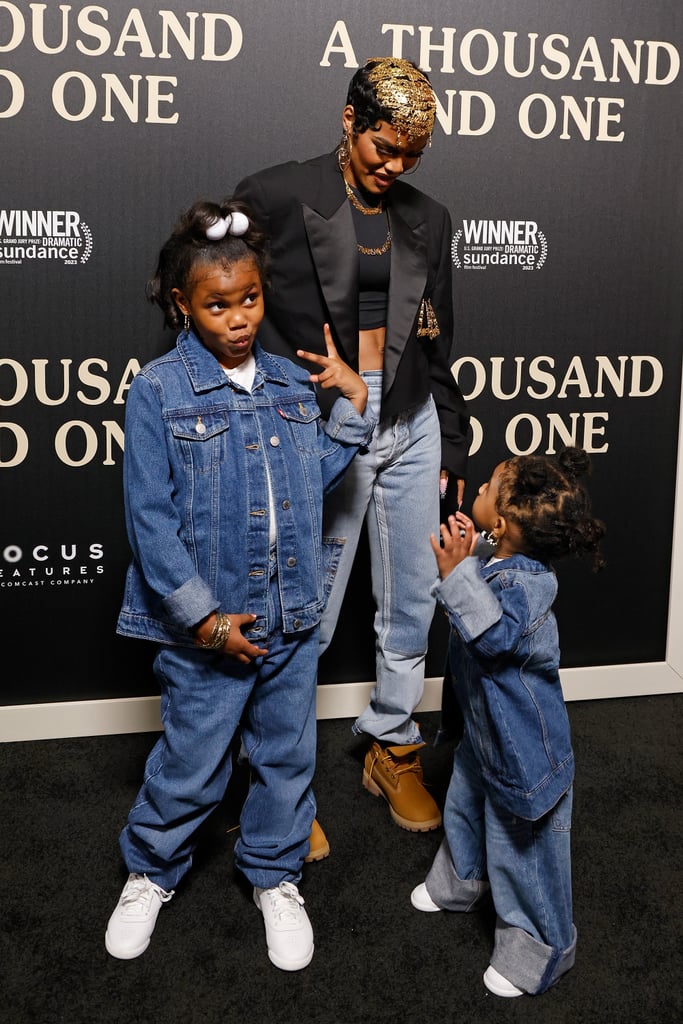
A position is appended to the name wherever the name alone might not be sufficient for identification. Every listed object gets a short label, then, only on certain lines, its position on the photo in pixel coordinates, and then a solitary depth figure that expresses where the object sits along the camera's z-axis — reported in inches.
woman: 82.0
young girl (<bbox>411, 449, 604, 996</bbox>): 68.0
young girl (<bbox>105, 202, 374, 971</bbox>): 70.9
